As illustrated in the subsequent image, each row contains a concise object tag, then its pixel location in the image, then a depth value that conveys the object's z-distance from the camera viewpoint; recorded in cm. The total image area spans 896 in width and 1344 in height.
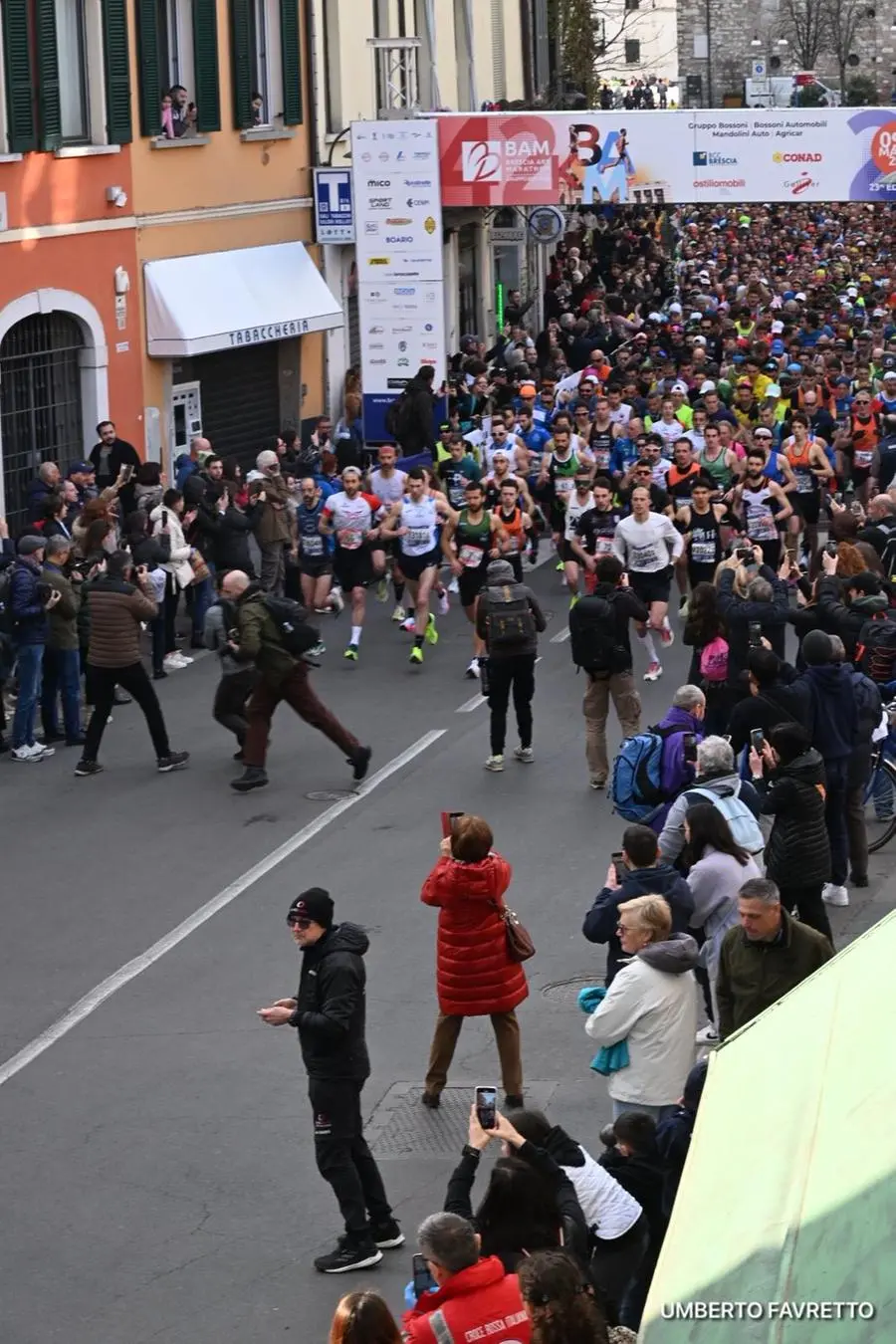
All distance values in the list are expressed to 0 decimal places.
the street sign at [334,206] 2894
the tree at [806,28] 11212
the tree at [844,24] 11098
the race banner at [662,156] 2839
